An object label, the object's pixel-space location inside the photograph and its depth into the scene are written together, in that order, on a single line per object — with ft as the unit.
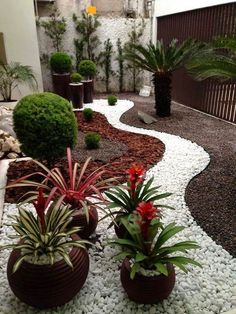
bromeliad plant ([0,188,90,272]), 4.56
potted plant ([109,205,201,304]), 4.66
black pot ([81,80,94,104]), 23.56
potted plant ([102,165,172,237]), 6.14
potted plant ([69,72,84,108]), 21.45
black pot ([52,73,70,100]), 22.08
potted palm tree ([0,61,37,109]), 19.08
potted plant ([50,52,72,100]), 21.67
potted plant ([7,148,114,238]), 5.99
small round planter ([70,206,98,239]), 5.98
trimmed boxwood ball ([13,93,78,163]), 8.46
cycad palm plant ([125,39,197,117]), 17.71
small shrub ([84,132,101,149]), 12.64
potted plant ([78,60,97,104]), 23.15
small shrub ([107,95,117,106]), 22.71
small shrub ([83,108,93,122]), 17.53
